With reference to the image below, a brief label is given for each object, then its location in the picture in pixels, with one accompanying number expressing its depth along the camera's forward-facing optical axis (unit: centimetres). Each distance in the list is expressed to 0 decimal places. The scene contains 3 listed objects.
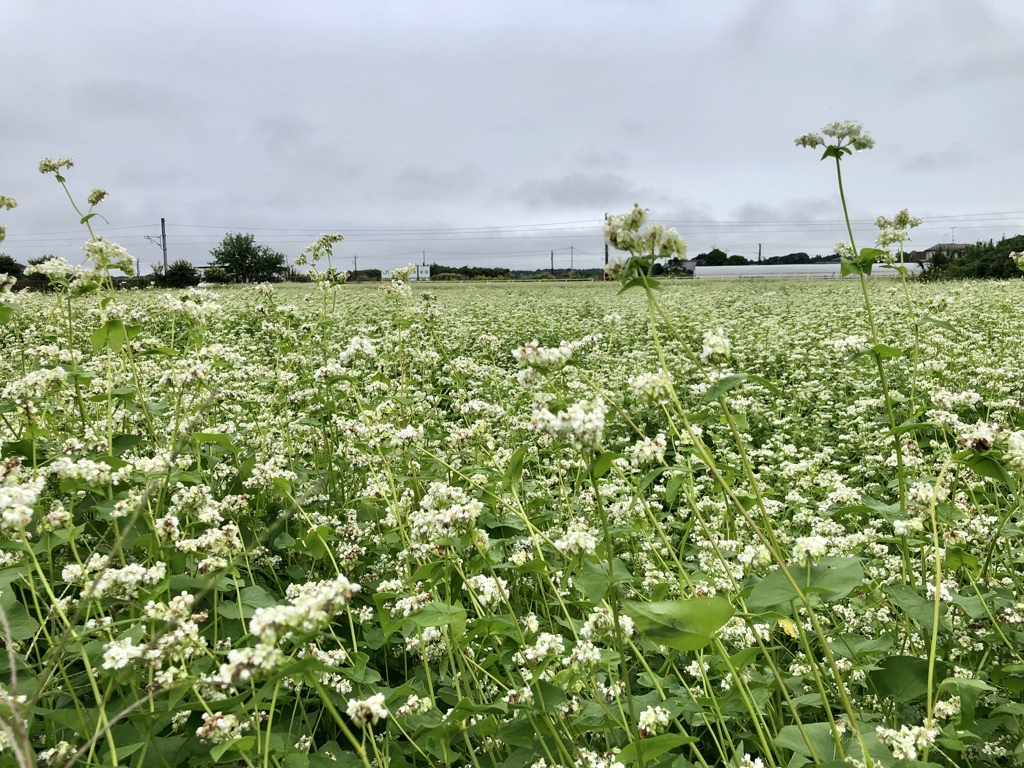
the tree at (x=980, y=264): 3122
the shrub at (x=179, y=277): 3316
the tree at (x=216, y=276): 3011
